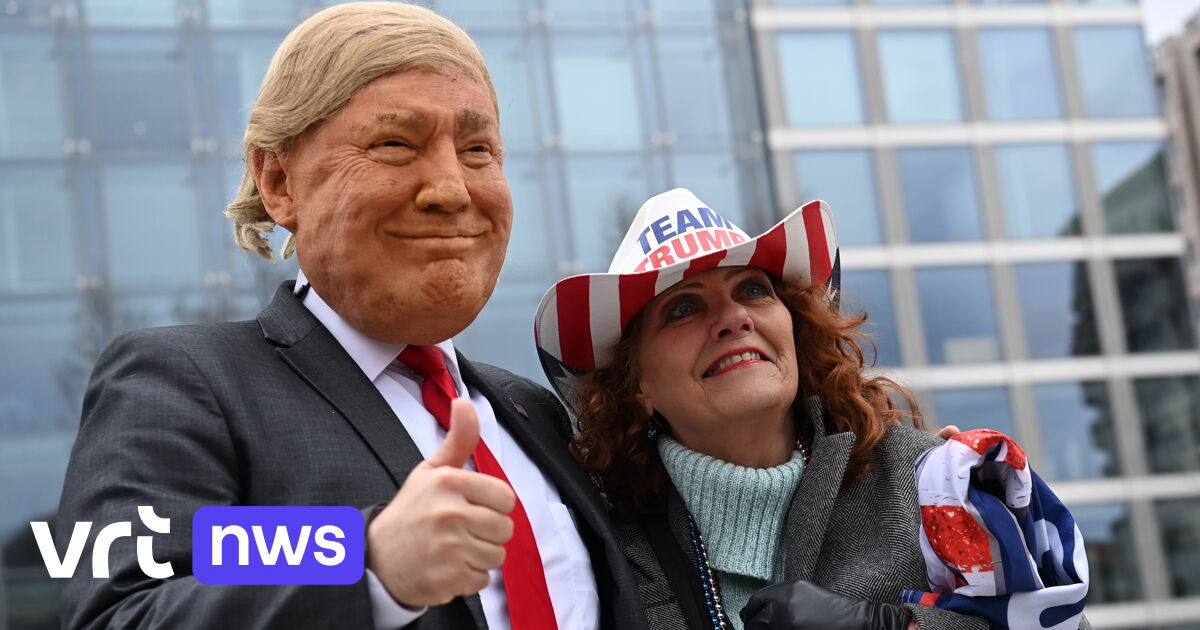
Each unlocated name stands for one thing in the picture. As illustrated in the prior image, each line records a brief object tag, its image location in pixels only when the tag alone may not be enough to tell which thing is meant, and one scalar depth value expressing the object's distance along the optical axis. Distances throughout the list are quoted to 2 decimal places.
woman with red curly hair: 3.17
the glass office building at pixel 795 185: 15.37
